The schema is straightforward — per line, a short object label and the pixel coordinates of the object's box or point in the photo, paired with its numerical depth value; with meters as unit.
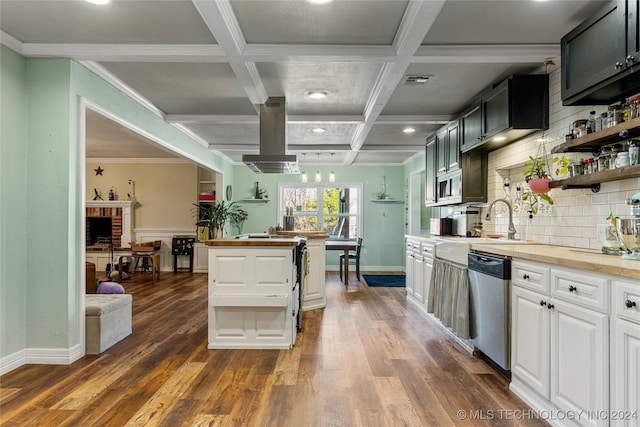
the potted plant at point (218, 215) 7.50
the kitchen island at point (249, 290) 3.34
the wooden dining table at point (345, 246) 6.43
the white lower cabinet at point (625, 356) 1.53
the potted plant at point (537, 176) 3.01
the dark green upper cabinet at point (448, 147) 4.44
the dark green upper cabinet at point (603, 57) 1.99
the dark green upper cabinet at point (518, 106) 3.12
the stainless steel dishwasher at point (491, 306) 2.60
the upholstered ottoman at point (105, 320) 3.16
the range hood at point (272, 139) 4.19
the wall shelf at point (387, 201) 8.50
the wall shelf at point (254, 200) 8.56
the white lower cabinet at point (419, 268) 4.41
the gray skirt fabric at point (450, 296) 3.19
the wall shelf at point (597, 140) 2.12
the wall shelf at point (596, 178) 2.14
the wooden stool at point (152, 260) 6.70
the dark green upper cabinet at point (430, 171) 5.35
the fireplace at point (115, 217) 8.04
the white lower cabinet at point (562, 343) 1.73
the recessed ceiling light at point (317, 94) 3.87
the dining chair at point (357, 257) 7.01
